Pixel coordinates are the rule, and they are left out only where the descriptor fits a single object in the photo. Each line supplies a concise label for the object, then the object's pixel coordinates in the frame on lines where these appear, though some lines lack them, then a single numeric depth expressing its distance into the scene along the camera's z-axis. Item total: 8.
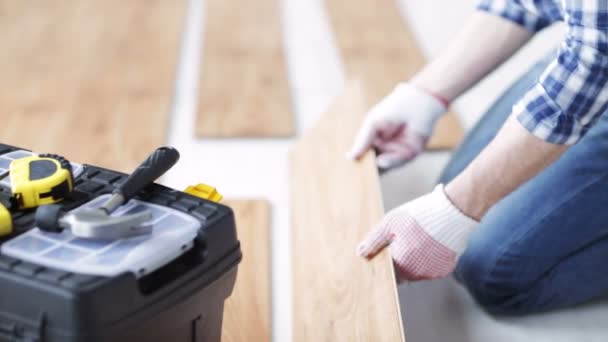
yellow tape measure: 1.50
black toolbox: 1.39
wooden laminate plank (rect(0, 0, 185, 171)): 2.43
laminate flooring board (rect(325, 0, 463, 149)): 2.65
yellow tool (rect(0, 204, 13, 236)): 1.46
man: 1.68
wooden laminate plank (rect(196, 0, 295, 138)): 2.55
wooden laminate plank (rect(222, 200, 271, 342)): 1.88
